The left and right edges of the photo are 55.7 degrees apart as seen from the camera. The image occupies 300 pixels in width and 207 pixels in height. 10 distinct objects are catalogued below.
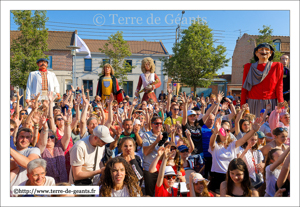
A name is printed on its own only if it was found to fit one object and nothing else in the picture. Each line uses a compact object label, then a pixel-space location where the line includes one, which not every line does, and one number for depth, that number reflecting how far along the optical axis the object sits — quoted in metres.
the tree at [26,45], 18.19
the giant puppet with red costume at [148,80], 8.69
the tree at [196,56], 18.84
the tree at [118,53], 27.34
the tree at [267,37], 16.44
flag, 11.57
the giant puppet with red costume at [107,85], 8.30
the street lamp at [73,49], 9.81
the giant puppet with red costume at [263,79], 5.00
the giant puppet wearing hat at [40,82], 6.78
